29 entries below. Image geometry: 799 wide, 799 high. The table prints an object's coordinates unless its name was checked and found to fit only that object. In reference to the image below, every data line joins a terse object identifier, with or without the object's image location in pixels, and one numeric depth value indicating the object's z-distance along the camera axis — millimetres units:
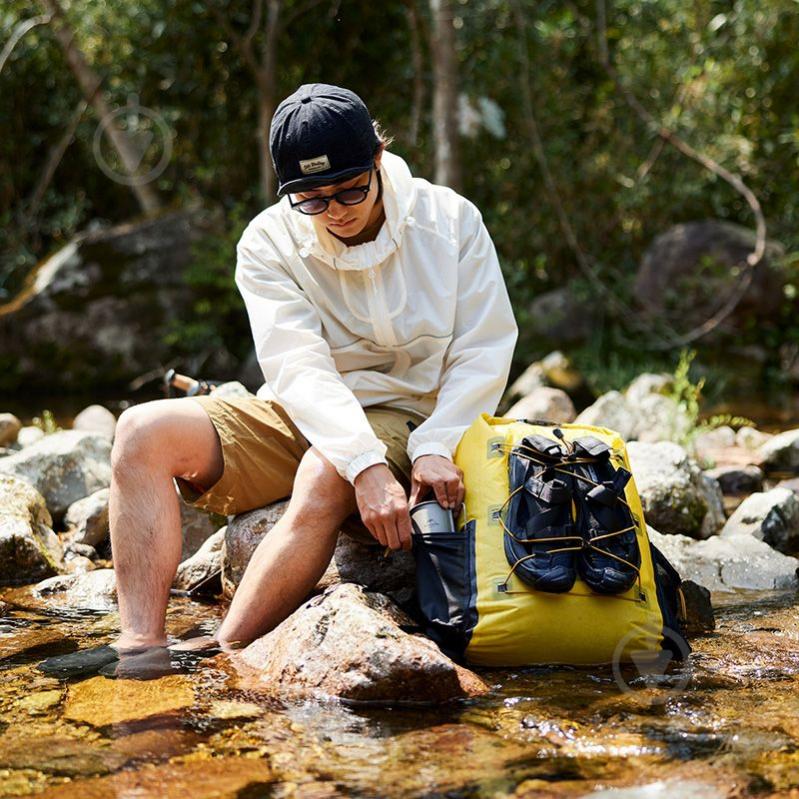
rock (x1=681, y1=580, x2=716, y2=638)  3377
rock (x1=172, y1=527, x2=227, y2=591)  3998
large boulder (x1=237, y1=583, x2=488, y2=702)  2619
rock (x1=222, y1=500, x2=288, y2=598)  3545
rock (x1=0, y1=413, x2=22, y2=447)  6676
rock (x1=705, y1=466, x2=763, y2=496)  5695
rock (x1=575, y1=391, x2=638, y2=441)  6828
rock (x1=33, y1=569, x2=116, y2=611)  3836
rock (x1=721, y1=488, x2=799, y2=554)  4477
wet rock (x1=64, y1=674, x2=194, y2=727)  2582
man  3055
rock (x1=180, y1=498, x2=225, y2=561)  4480
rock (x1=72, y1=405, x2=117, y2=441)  7230
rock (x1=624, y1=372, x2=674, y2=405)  7797
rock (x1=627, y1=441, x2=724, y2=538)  4539
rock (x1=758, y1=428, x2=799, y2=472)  6105
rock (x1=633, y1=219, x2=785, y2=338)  9398
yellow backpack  2830
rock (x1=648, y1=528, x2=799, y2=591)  3977
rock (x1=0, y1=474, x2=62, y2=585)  4094
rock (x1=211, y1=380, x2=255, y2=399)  4285
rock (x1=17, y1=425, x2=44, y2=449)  6742
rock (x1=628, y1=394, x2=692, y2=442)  6316
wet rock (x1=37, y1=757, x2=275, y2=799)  2135
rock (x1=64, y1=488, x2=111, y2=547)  4617
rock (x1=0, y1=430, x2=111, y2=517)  5023
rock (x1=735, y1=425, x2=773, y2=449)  6657
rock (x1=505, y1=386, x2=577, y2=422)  6902
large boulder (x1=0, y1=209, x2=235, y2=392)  9969
